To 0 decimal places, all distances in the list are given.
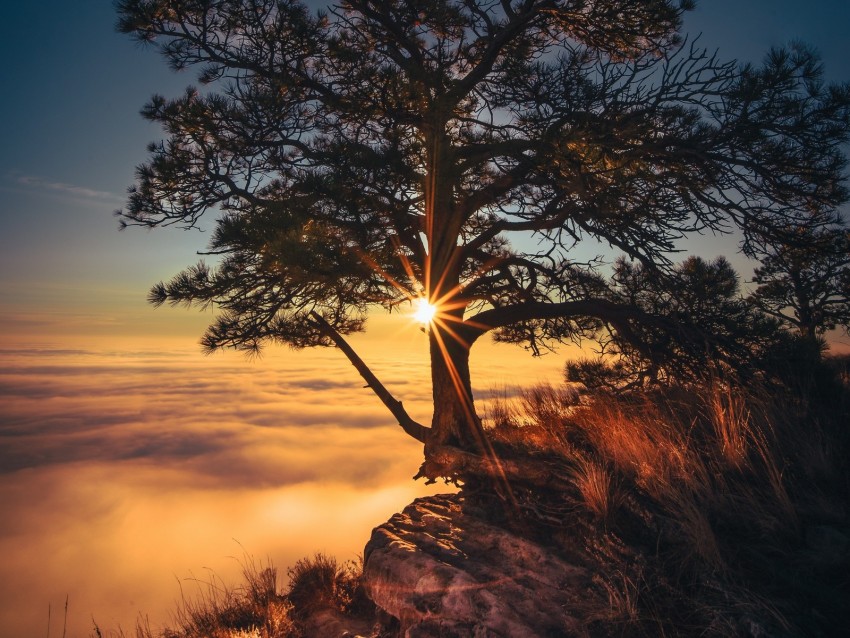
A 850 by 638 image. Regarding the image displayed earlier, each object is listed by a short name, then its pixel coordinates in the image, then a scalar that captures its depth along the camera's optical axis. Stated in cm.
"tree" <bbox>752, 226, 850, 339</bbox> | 573
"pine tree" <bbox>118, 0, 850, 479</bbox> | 560
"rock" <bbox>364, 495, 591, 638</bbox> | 353
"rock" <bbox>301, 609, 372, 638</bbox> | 509
